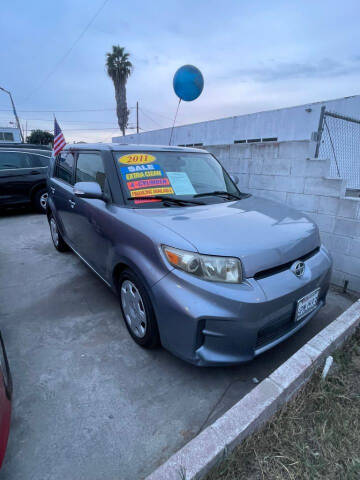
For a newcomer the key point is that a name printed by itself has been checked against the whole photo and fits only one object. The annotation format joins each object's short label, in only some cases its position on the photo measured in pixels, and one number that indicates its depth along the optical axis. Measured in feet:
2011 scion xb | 5.29
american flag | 16.20
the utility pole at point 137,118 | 96.11
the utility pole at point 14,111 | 67.31
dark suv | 20.45
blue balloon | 15.57
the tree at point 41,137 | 134.92
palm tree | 65.86
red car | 3.77
